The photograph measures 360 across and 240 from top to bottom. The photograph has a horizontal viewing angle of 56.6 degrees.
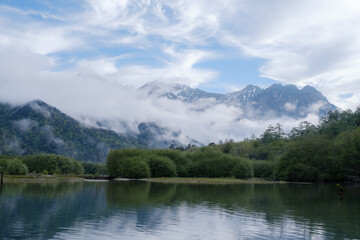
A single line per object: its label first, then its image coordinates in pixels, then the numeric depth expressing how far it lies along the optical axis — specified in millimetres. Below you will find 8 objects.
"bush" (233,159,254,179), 151625
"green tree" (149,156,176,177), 151625
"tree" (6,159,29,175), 123125
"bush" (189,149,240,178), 154125
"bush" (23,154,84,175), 154438
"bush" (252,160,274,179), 163500
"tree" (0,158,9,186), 138425
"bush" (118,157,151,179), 144250
